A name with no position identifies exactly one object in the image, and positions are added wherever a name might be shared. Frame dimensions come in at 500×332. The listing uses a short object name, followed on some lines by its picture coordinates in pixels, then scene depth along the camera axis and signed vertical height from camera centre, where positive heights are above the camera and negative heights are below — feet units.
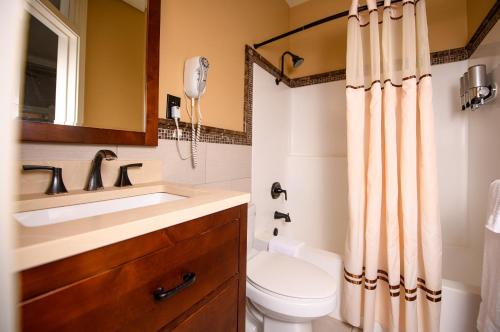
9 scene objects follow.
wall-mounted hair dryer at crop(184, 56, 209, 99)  3.38 +1.50
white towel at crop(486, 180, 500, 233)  2.55 -0.44
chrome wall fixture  3.93 +1.59
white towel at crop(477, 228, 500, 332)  2.71 -1.49
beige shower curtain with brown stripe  3.56 -0.08
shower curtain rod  4.15 +3.25
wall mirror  2.10 +1.13
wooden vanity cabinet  1.03 -0.72
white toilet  2.97 -1.75
